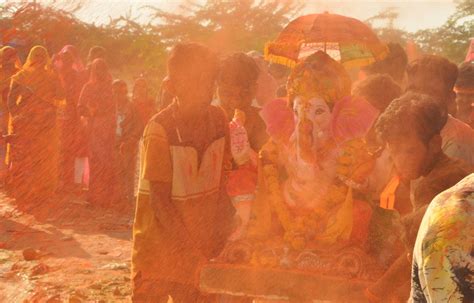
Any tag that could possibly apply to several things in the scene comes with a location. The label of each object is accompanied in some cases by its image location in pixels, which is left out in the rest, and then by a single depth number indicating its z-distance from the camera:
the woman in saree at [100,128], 10.53
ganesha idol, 4.38
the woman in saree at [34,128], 10.09
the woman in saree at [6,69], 11.14
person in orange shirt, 3.93
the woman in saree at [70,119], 11.77
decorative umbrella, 6.23
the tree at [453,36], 21.62
